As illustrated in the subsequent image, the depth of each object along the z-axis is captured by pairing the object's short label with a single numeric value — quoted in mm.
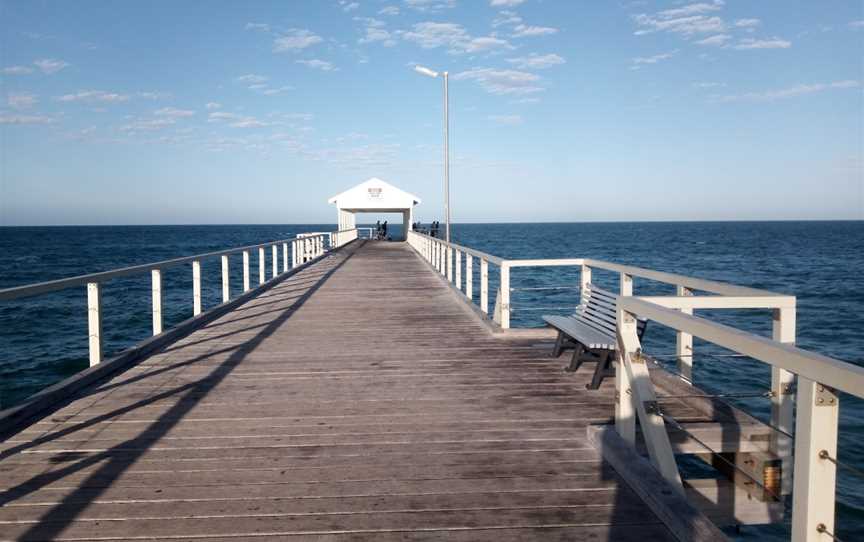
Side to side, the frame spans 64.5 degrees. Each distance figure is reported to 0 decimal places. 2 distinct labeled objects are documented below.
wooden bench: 5234
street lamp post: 20469
